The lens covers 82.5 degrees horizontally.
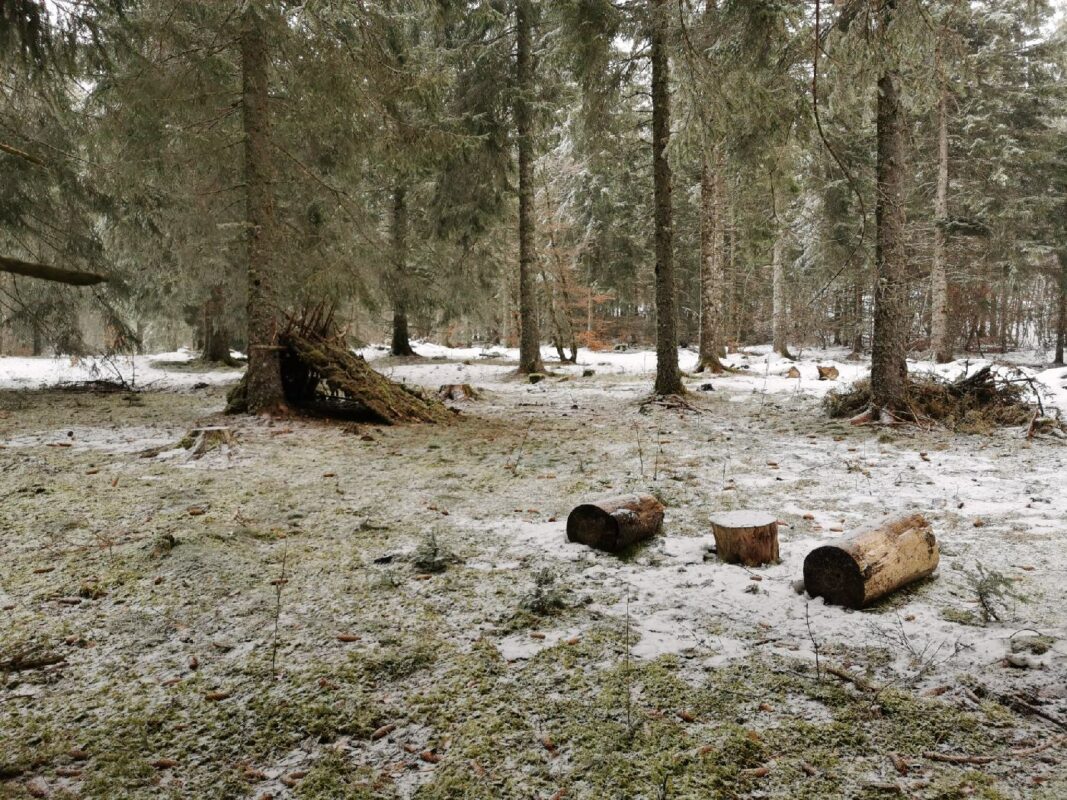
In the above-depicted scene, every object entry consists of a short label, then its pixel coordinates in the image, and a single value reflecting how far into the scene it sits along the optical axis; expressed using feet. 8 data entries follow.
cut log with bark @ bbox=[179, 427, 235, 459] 20.54
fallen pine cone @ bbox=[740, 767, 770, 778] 6.35
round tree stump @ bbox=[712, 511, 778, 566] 11.48
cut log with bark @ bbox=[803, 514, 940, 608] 9.75
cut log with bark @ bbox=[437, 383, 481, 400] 35.91
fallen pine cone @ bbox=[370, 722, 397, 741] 7.08
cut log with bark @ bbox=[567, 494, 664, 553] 12.35
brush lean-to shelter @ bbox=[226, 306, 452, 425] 26.45
